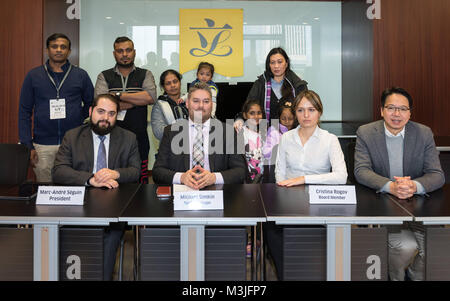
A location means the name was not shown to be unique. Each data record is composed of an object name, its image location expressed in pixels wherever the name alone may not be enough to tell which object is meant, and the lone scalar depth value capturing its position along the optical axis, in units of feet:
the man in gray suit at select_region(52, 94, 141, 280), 9.64
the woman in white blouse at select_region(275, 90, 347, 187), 9.68
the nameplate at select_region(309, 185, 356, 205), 7.48
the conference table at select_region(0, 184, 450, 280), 6.67
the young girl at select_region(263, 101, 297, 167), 12.92
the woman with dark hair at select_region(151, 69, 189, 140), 13.91
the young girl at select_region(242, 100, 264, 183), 12.37
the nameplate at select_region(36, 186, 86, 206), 7.48
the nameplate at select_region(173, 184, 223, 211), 7.12
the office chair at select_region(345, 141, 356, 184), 10.35
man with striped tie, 10.11
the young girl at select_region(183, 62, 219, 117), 15.65
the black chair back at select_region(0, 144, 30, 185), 10.14
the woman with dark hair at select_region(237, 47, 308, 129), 13.29
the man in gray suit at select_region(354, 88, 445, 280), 8.45
